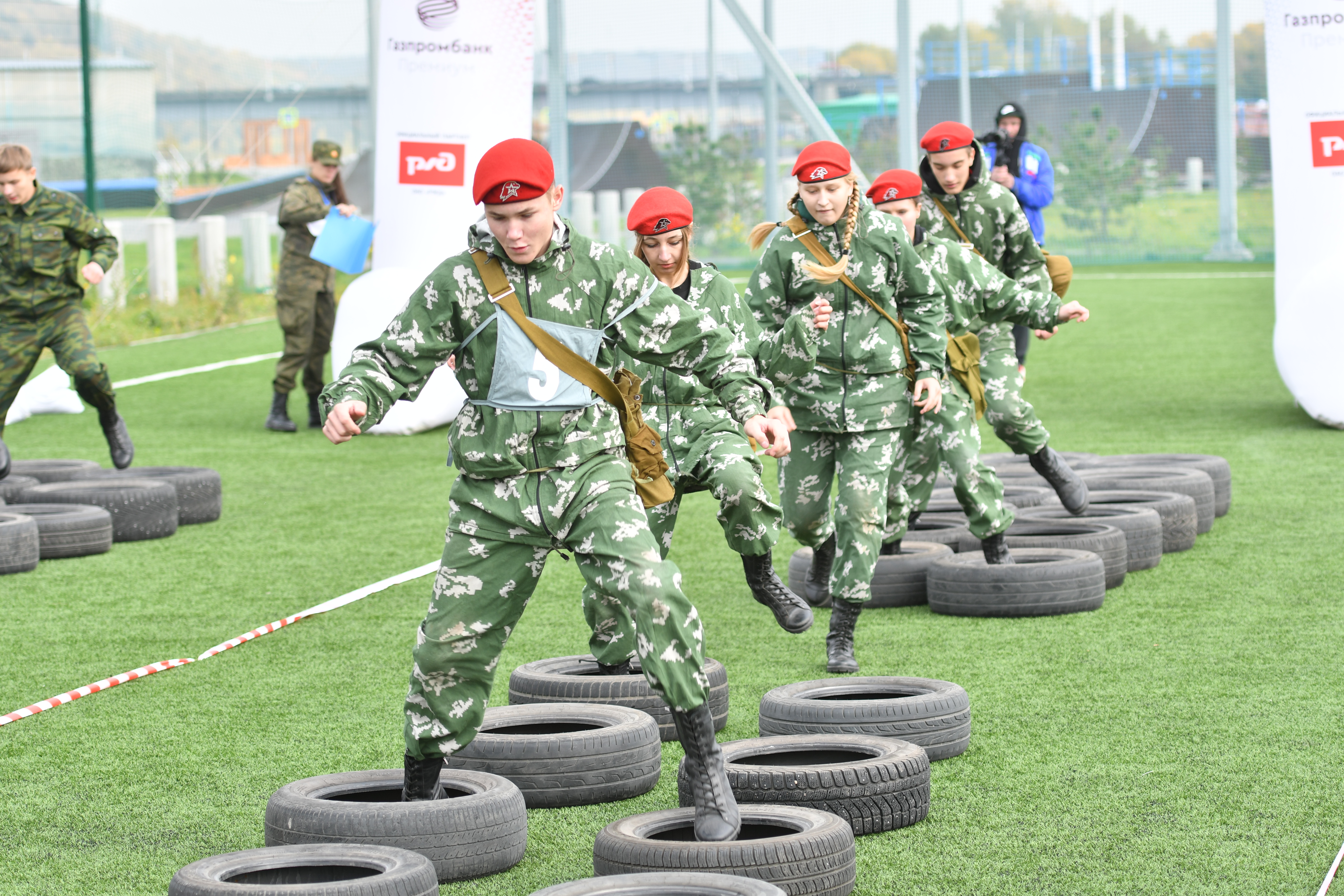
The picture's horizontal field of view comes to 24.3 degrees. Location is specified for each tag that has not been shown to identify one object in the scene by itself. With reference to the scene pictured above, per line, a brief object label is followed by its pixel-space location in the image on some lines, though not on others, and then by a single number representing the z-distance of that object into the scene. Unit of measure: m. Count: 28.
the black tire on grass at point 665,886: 7.20
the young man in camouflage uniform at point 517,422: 8.32
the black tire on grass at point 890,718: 10.14
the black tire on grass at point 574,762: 9.50
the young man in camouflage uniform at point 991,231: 15.49
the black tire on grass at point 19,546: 16.71
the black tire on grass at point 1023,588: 14.11
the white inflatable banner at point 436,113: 26.80
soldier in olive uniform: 25.69
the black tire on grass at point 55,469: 21.18
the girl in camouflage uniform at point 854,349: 12.60
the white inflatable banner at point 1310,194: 23.87
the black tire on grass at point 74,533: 17.57
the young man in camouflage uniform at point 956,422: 13.82
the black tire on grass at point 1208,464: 18.71
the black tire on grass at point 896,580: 14.89
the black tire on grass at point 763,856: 7.74
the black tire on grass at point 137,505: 18.70
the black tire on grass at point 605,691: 10.80
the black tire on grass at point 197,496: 19.69
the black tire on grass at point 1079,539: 15.13
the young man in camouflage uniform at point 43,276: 19.08
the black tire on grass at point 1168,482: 17.66
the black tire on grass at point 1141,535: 15.87
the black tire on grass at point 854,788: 8.82
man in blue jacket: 22.11
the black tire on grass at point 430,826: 8.25
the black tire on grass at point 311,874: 7.41
